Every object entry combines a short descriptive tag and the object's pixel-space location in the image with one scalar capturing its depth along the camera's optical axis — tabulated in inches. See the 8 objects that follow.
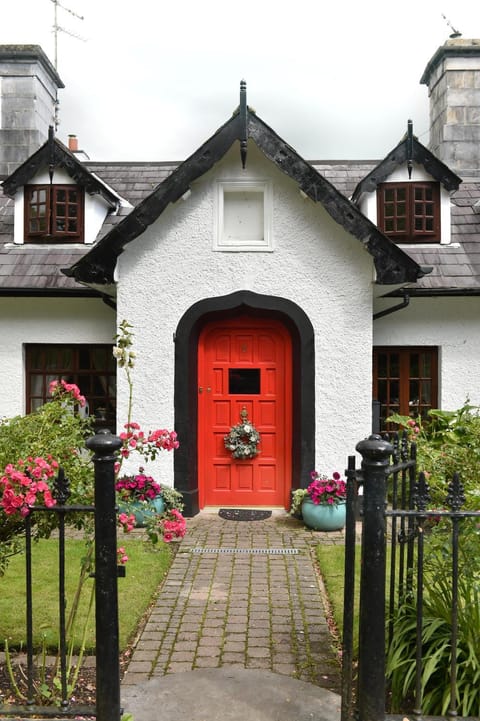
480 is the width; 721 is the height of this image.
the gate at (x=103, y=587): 122.1
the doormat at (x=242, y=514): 323.3
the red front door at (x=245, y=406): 344.8
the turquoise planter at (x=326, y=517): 299.0
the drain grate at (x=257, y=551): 264.8
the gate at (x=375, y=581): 121.1
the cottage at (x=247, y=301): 324.8
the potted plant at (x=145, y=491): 297.3
